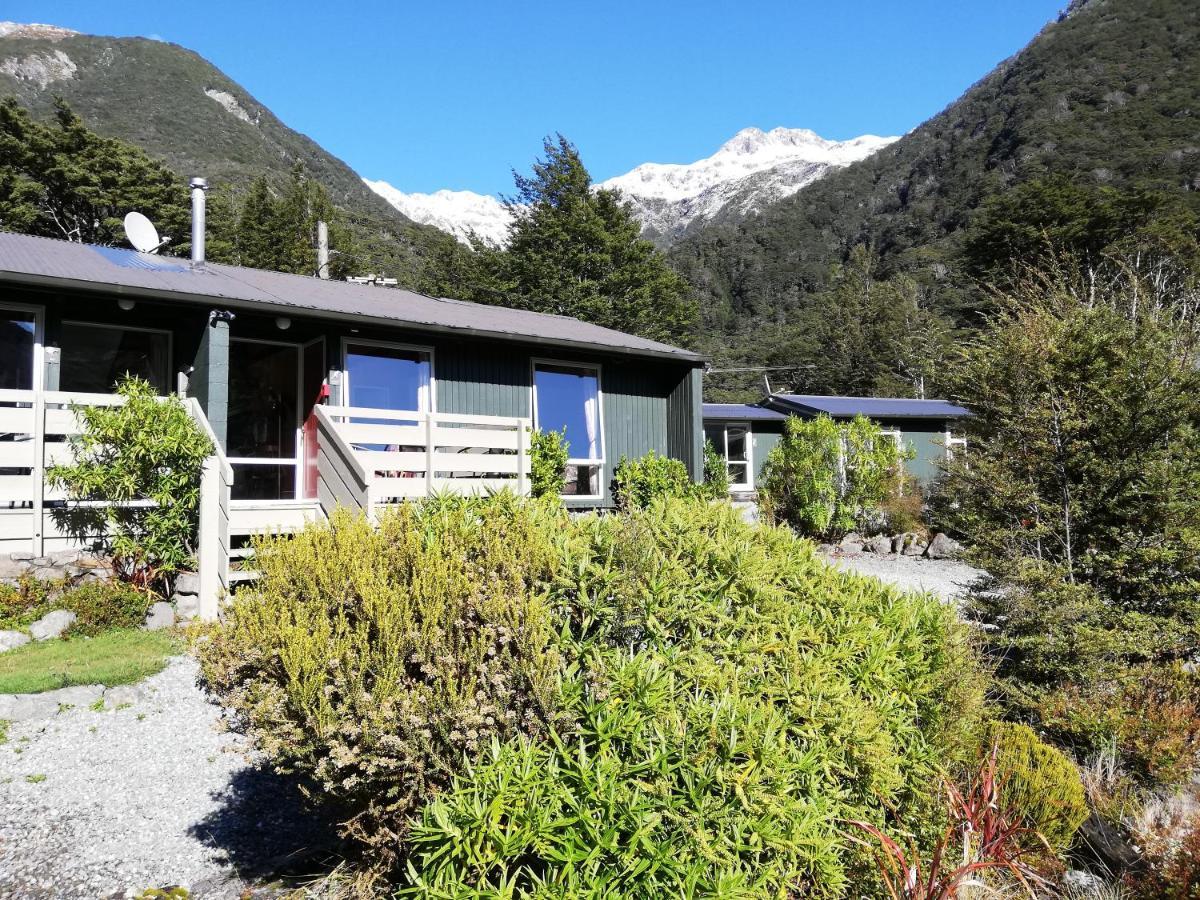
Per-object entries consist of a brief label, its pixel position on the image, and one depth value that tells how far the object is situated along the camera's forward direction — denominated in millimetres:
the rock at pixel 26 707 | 4582
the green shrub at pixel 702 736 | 2016
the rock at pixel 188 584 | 6887
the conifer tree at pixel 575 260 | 32938
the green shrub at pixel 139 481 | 6703
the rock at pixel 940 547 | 12562
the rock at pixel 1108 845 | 3287
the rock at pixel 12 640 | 5805
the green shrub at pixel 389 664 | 2143
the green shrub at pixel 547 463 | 9922
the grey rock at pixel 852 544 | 13241
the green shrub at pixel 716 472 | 15417
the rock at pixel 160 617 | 6496
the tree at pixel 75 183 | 26844
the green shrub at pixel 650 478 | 11859
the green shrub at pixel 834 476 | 13852
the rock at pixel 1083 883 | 3034
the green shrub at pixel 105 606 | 6203
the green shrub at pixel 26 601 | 6086
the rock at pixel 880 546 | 13211
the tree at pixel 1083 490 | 4816
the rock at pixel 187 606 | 6645
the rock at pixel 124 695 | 4887
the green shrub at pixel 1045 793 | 3260
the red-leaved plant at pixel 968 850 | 2441
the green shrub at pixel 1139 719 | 3895
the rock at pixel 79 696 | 4789
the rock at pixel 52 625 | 6055
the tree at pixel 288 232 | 31859
